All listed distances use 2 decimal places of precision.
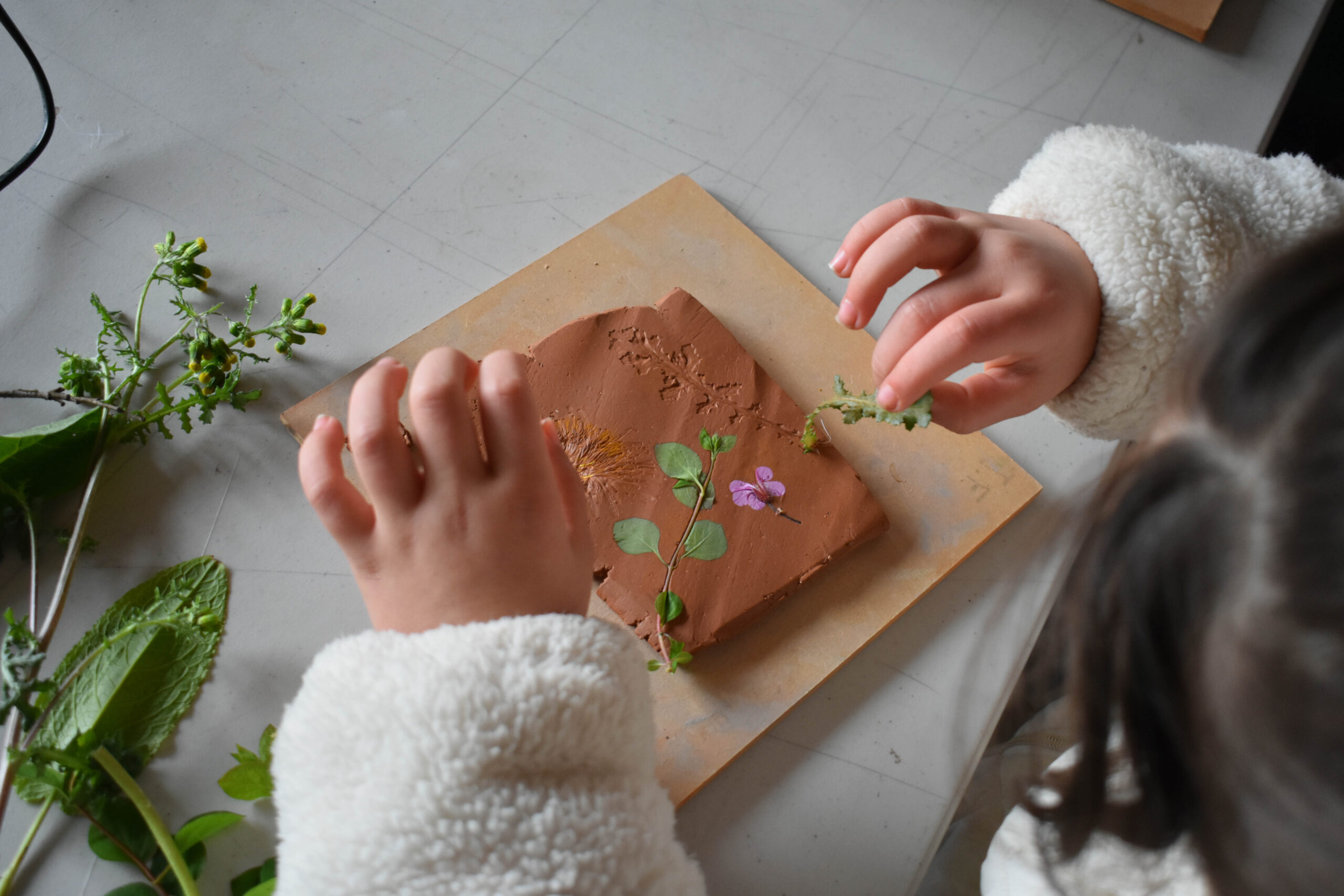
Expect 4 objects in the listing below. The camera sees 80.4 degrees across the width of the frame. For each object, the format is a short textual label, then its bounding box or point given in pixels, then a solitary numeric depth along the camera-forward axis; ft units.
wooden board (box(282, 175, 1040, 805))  1.65
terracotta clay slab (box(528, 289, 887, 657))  1.68
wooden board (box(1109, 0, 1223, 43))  2.25
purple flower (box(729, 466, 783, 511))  1.75
